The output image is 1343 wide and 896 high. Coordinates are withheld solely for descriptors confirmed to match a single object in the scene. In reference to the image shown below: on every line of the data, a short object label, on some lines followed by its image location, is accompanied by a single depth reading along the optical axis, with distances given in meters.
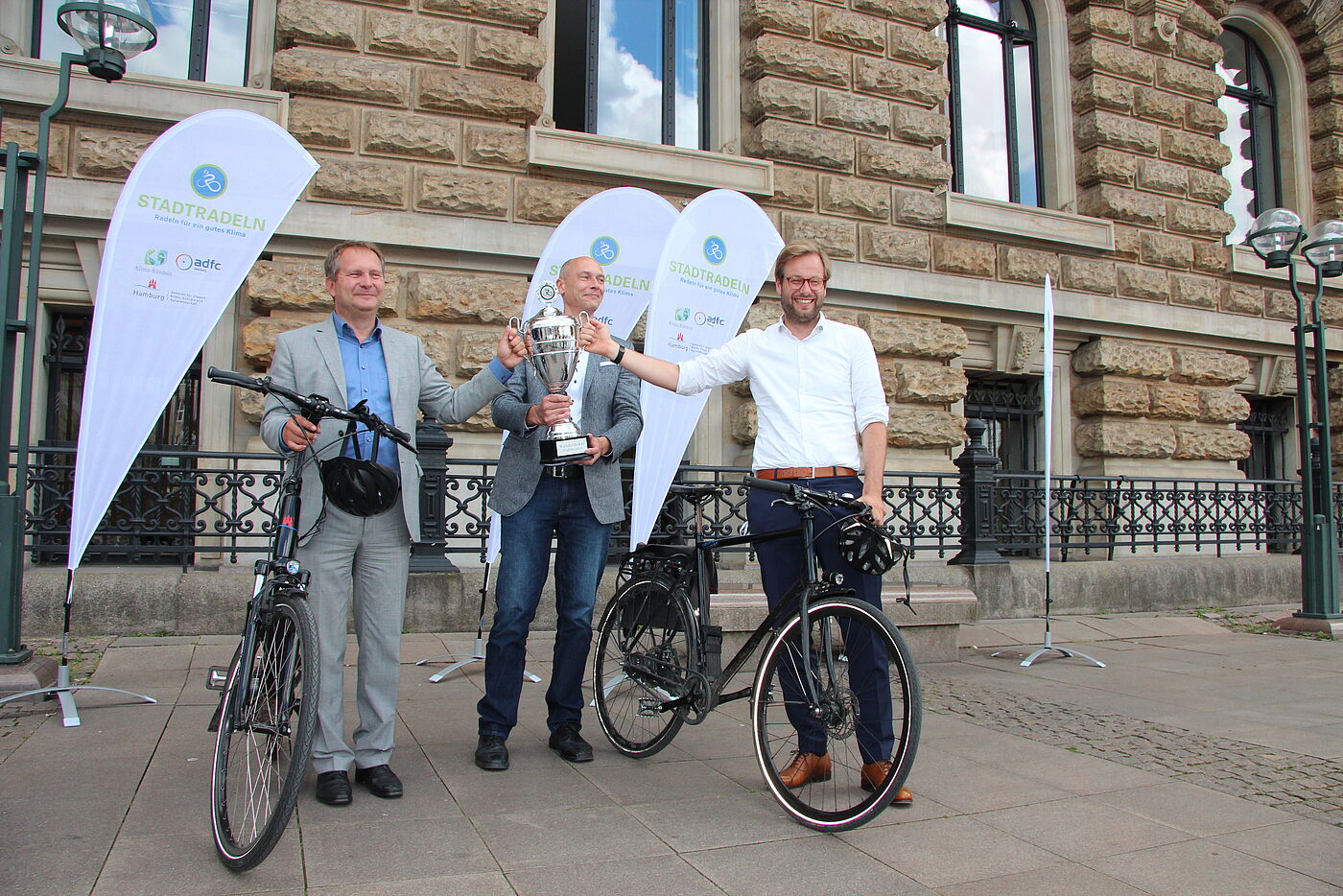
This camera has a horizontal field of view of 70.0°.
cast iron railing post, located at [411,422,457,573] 7.12
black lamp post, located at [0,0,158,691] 4.91
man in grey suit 3.41
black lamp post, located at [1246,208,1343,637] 8.68
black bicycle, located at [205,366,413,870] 2.75
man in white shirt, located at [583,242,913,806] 3.68
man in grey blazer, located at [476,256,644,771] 3.95
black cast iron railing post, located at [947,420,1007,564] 8.68
